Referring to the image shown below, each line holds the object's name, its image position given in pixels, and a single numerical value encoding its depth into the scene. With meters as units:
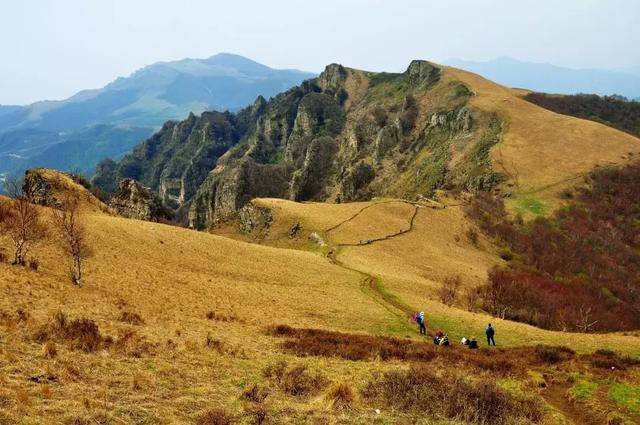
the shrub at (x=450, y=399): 19.67
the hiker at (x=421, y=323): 39.28
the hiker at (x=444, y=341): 35.78
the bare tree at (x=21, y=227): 36.56
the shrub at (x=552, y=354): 31.92
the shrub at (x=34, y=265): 35.91
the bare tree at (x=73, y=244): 36.00
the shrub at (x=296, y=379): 21.02
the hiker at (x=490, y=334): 37.09
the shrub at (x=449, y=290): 53.83
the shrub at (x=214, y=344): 25.89
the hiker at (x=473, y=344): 35.94
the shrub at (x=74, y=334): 21.59
